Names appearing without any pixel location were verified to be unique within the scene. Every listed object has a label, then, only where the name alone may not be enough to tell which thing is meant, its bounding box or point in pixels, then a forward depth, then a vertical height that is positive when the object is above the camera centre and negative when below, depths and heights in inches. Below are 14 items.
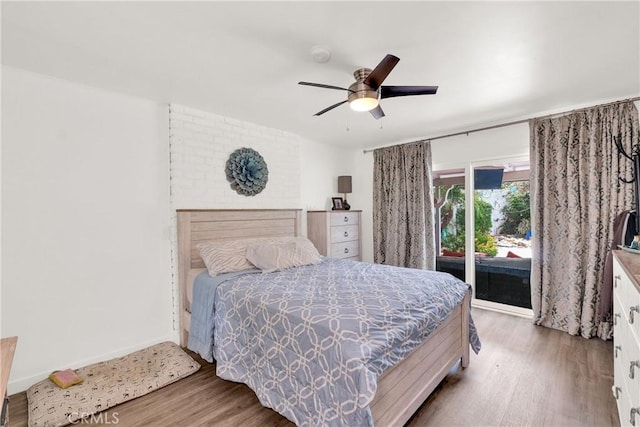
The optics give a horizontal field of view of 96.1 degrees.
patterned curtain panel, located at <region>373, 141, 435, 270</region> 159.6 +1.5
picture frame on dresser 181.6 +4.4
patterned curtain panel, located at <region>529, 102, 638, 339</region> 108.1 +0.7
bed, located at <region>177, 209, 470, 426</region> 62.9 -35.3
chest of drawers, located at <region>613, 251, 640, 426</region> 51.3 -27.2
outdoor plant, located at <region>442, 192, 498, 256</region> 150.8 -10.7
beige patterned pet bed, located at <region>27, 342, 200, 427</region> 73.9 -51.4
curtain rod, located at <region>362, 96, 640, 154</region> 107.6 +39.5
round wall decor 133.0 +18.7
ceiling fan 73.4 +32.7
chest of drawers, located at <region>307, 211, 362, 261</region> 159.3 -13.1
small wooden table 40.8 -24.4
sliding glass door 140.6 -11.4
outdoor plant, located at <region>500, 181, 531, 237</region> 138.3 -1.3
